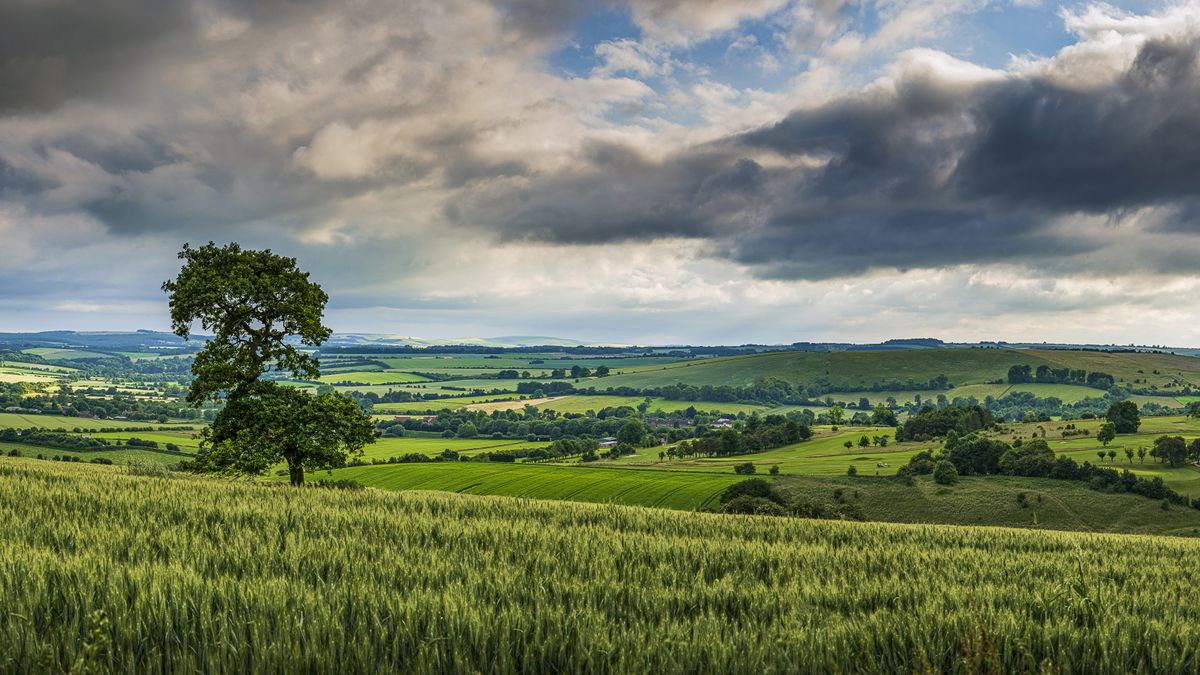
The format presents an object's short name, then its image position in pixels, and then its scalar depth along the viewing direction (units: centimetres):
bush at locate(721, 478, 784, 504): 9638
